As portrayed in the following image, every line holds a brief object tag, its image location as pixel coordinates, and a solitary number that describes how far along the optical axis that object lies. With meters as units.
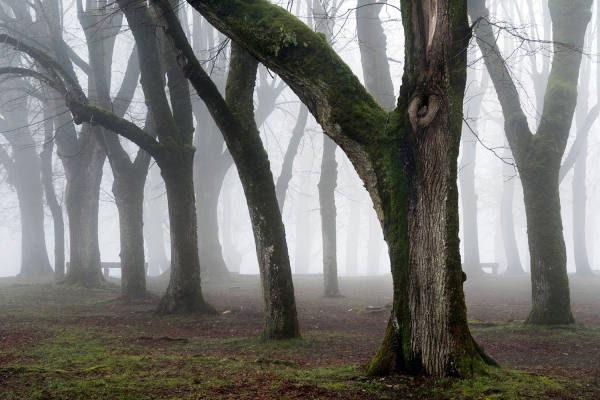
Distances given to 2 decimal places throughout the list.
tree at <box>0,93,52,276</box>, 21.52
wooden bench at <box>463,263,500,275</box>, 27.22
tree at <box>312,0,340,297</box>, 15.34
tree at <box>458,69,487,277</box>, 23.06
